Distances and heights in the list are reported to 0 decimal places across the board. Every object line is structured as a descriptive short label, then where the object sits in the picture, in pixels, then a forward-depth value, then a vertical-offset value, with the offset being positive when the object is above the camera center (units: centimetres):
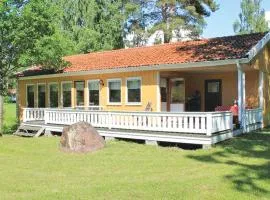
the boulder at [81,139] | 1461 -134
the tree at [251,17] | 5070 +1027
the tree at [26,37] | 1914 +303
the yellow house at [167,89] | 1565 +59
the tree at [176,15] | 4056 +859
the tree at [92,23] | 3759 +713
